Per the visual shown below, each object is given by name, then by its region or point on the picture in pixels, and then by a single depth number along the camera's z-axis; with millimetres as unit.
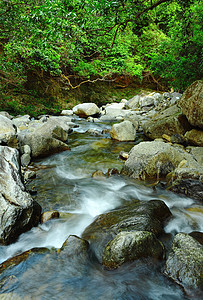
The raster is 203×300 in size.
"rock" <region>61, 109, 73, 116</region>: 13880
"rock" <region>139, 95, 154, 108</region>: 14578
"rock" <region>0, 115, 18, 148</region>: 5527
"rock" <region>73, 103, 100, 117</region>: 13412
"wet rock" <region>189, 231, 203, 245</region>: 2757
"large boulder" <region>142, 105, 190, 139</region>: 7000
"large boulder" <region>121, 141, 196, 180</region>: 4652
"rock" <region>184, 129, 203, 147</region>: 6021
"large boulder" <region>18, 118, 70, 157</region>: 6051
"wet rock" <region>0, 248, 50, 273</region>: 2420
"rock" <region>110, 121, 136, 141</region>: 7805
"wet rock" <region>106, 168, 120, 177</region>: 5059
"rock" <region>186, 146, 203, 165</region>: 4980
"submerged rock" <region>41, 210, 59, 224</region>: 3244
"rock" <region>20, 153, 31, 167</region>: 5557
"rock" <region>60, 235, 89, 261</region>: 2521
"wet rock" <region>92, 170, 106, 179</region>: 4975
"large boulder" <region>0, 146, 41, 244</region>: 2678
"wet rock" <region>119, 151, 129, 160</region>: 5916
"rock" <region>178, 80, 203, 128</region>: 5863
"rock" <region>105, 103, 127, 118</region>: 13266
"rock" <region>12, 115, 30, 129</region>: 8888
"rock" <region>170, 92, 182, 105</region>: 11477
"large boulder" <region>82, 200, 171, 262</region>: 2703
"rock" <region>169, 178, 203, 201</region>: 3795
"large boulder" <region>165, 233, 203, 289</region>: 2014
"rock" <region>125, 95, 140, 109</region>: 15078
